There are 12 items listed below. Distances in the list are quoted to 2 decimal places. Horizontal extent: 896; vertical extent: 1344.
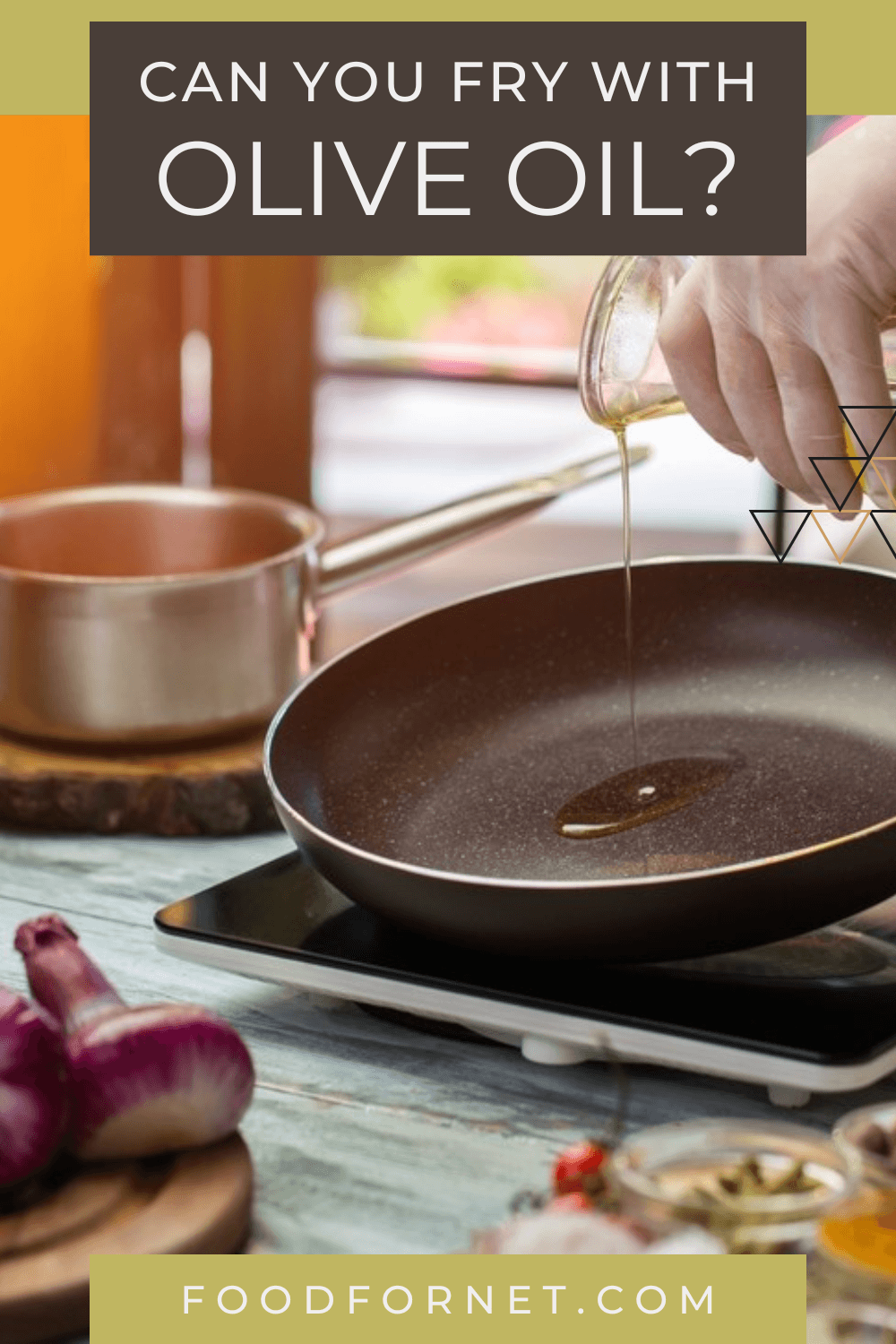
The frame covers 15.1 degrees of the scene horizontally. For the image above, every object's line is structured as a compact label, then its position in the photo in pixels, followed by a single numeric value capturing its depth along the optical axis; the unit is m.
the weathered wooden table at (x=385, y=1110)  1.10
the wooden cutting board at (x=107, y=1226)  1.04
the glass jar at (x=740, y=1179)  1.01
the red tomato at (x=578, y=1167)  1.07
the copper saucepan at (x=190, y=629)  1.47
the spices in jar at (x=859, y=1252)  1.00
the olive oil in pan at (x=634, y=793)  1.29
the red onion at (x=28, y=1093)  1.08
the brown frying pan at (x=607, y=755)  1.15
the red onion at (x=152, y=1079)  1.09
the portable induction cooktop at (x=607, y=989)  1.14
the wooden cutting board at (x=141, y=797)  1.47
